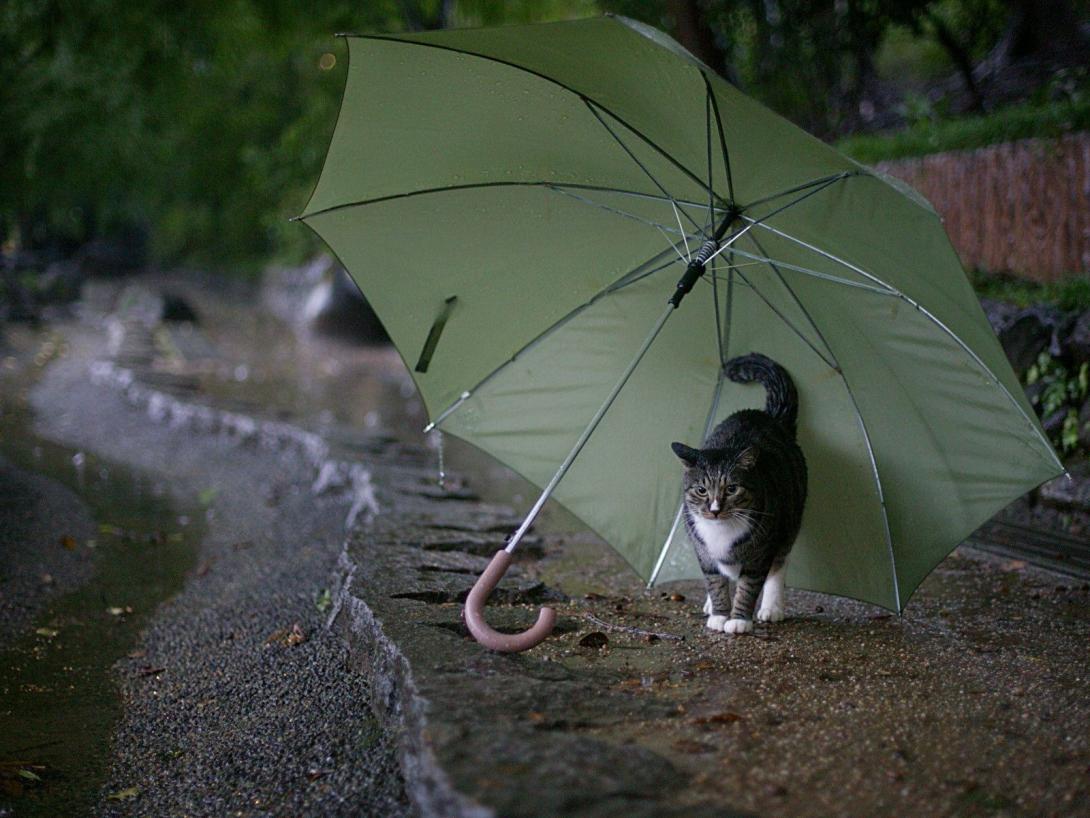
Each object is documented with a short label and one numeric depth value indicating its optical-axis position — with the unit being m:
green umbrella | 3.07
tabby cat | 3.56
